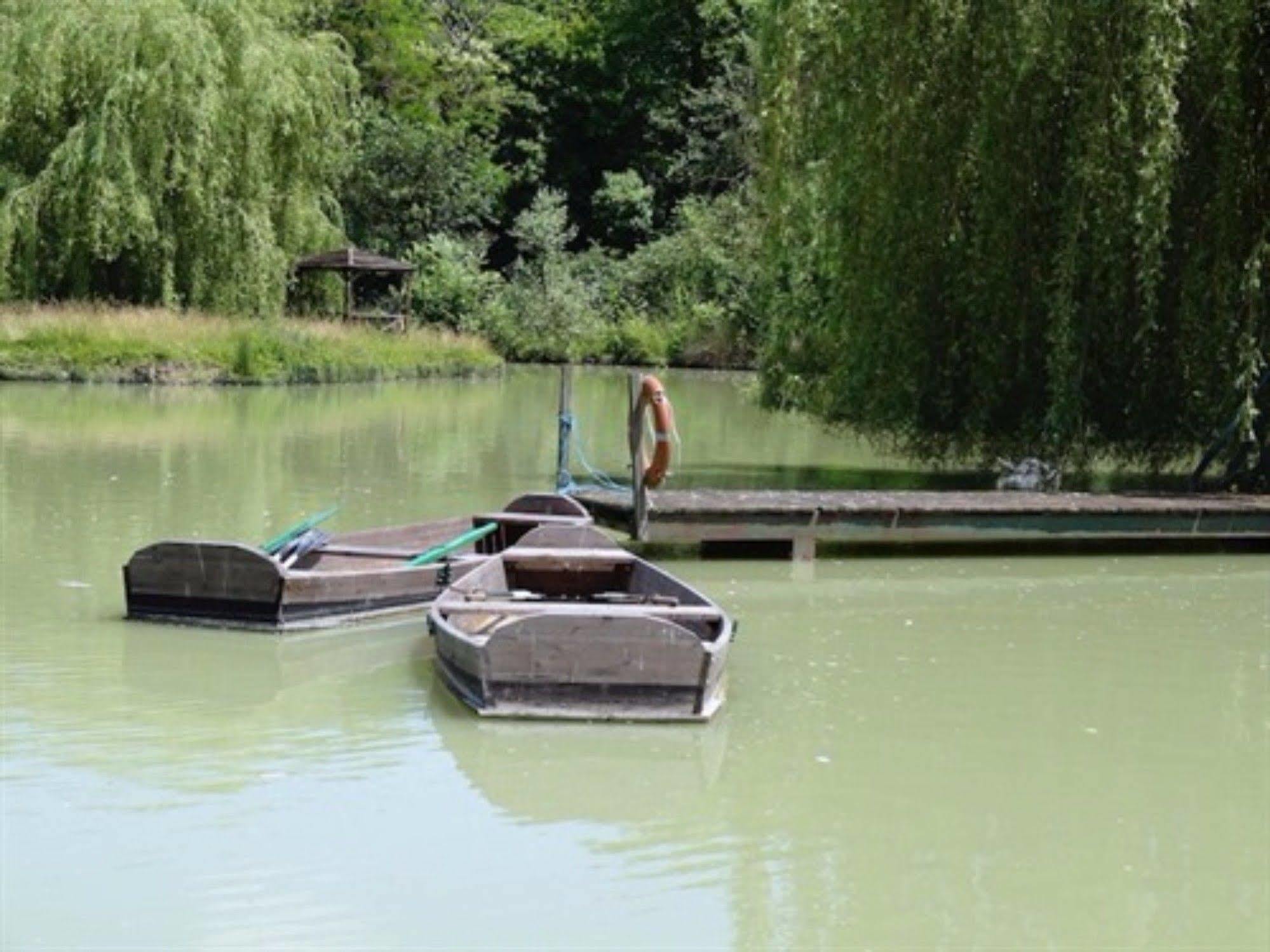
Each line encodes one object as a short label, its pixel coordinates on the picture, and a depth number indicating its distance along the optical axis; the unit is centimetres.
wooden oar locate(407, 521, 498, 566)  1269
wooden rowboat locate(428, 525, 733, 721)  938
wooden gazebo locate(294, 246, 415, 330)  3941
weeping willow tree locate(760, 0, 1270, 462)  1761
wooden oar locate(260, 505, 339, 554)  1213
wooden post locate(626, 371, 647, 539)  1493
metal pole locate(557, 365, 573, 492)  1677
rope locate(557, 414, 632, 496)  1672
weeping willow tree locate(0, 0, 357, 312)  3356
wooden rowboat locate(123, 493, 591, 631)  1141
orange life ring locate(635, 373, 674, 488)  1450
